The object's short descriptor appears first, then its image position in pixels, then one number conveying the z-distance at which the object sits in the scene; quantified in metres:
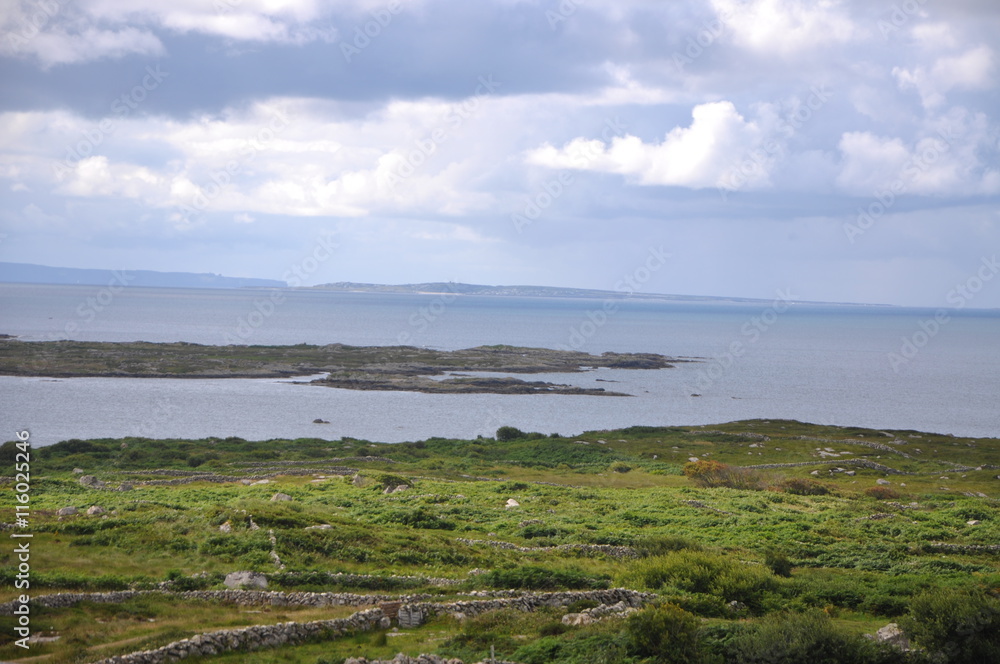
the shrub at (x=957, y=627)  15.33
